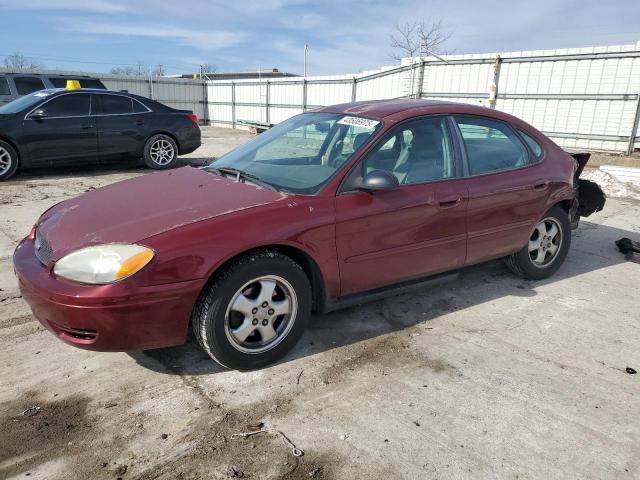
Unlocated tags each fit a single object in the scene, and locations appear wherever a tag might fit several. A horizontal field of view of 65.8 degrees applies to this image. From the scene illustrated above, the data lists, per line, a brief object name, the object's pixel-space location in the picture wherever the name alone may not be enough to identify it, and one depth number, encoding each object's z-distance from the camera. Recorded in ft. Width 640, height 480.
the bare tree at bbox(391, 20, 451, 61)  88.94
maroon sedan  8.66
